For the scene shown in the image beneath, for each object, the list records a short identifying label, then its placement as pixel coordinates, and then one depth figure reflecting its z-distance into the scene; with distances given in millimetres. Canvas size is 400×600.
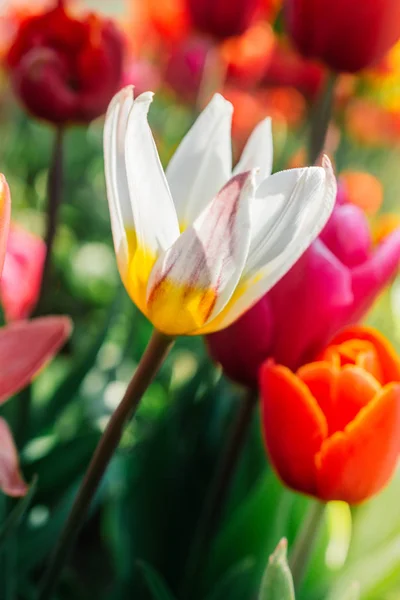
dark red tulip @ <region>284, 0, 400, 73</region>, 606
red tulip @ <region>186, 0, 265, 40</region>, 713
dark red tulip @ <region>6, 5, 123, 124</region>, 625
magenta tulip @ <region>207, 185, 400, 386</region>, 529
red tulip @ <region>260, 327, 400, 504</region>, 504
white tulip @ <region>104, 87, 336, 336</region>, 468
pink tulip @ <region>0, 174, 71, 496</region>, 489
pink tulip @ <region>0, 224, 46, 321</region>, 739
